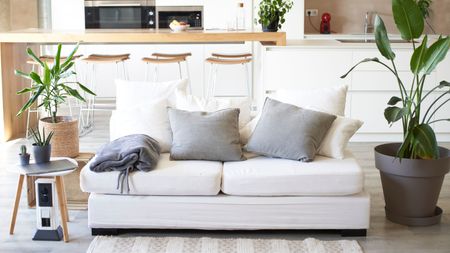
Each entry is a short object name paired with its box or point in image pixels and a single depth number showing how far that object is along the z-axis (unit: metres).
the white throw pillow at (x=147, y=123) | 4.63
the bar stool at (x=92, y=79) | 7.17
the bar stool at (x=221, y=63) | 7.23
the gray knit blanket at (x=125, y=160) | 4.12
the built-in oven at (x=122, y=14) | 9.16
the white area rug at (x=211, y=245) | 3.97
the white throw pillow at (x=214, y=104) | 4.77
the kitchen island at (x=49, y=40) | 6.47
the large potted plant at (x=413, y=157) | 4.19
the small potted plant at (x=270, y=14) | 6.44
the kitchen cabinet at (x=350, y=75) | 6.70
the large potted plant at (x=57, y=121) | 4.60
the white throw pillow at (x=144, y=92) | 4.89
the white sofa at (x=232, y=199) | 4.12
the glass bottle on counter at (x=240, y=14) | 8.40
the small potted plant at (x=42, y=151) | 4.23
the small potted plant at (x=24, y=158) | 4.19
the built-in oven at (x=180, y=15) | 9.07
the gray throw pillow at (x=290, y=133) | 4.36
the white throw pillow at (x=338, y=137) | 4.45
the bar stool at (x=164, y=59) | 7.24
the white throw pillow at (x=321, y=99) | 4.69
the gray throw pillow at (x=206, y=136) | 4.41
